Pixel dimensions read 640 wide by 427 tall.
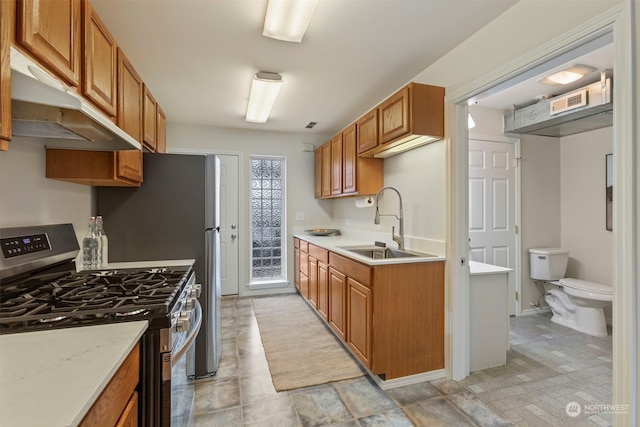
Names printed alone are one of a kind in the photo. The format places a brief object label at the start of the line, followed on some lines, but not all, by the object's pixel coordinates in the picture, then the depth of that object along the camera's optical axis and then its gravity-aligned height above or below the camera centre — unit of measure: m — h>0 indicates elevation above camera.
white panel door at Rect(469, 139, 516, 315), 3.34 +0.12
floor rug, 2.21 -1.24
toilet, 2.90 -0.85
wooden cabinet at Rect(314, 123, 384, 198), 3.14 +0.52
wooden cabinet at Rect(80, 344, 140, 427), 0.68 -0.50
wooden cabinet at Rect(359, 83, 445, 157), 2.15 +0.76
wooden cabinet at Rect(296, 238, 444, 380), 2.05 -0.76
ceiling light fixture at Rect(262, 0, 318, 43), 1.60 +1.17
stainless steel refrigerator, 2.08 -0.06
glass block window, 4.53 -0.07
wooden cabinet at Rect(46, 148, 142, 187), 1.59 +0.27
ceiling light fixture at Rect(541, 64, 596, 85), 2.47 +1.24
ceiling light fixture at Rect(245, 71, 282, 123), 2.56 +1.19
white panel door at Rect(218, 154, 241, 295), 4.27 -0.16
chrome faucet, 2.64 -0.16
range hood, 0.86 +0.35
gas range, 1.01 -0.35
